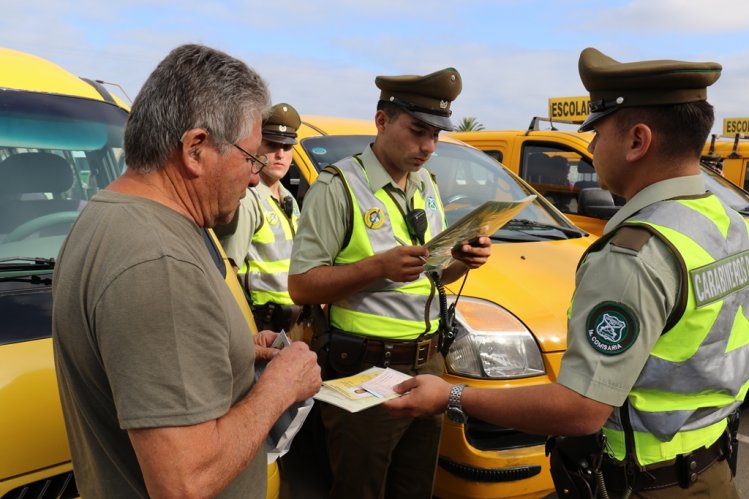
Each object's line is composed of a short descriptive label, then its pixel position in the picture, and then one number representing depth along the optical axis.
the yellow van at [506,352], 2.43
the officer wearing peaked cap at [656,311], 1.33
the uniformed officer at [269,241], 3.12
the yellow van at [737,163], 8.61
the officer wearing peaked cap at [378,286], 2.21
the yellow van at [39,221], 1.53
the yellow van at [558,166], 5.41
